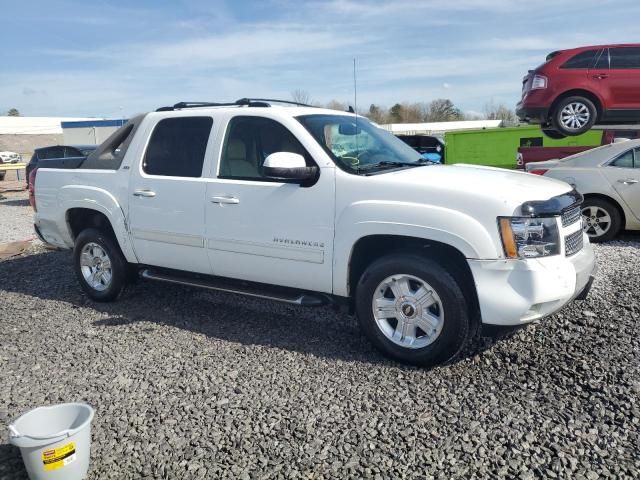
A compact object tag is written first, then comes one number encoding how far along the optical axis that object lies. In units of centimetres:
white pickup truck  362
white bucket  263
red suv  959
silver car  765
